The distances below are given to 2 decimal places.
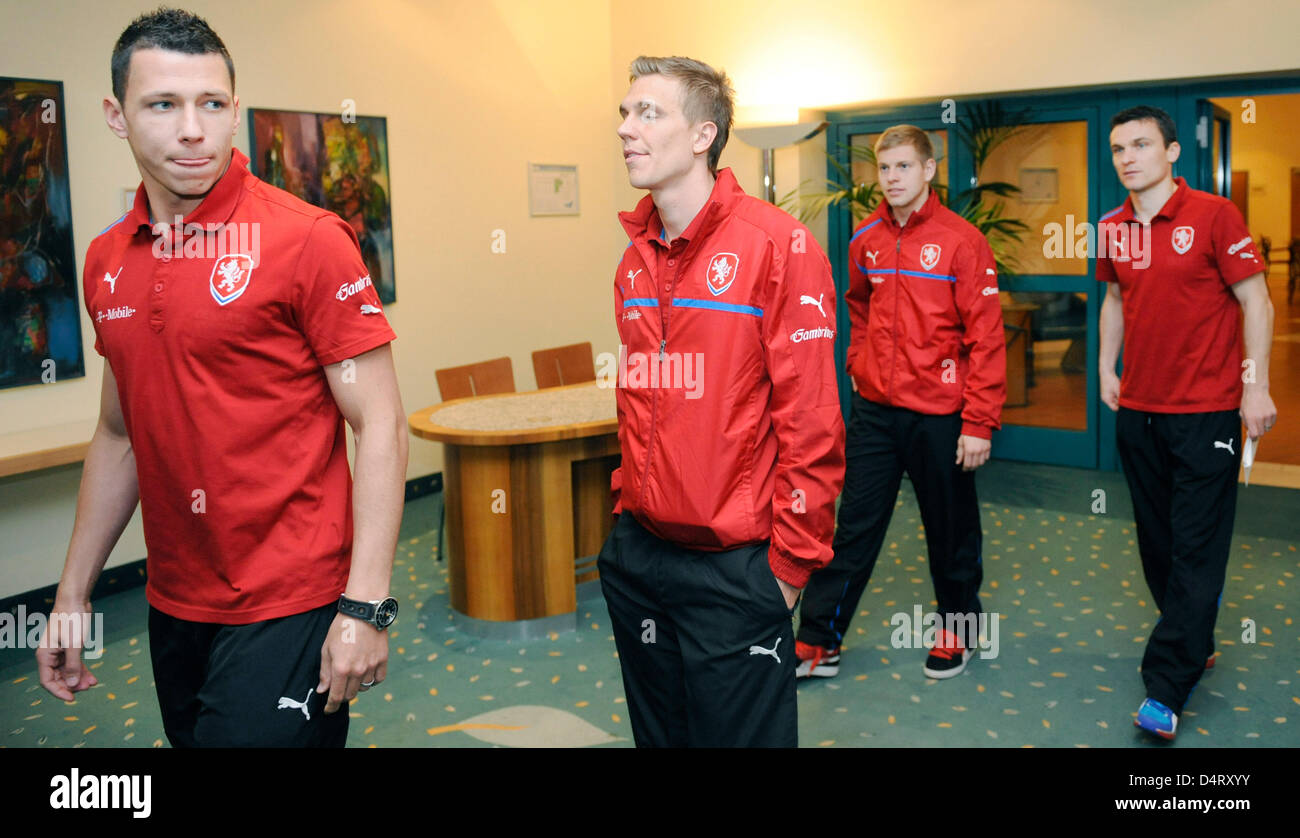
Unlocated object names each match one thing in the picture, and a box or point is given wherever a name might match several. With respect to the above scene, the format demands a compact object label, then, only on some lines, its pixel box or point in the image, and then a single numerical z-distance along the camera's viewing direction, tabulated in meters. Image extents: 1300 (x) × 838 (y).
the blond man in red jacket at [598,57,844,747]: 2.16
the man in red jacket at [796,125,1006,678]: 3.68
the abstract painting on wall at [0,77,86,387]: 4.60
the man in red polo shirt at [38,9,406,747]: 1.73
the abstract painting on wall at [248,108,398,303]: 5.77
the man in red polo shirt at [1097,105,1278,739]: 3.34
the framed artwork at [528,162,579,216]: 7.55
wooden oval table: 4.36
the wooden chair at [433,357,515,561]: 5.34
